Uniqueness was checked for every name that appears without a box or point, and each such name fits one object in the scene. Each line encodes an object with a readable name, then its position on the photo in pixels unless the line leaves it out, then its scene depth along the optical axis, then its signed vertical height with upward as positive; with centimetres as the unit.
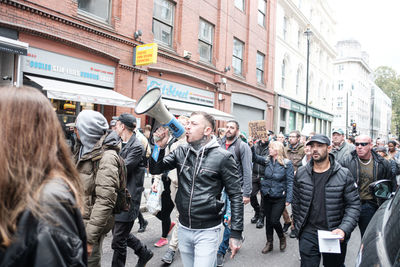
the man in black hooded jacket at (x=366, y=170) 432 -40
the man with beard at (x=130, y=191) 345 -71
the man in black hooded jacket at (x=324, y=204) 329 -68
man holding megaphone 280 -55
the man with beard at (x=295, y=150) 738 -23
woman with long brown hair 101 -22
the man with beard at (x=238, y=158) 455 -32
